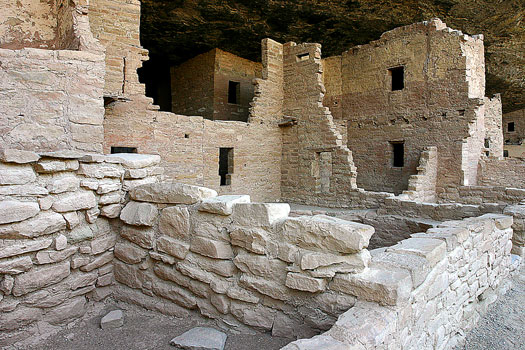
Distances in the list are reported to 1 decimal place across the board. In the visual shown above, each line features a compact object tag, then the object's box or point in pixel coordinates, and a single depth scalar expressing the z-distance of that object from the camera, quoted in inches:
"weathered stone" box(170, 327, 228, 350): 98.5
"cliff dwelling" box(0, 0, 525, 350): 100.0
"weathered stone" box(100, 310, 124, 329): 116.0
